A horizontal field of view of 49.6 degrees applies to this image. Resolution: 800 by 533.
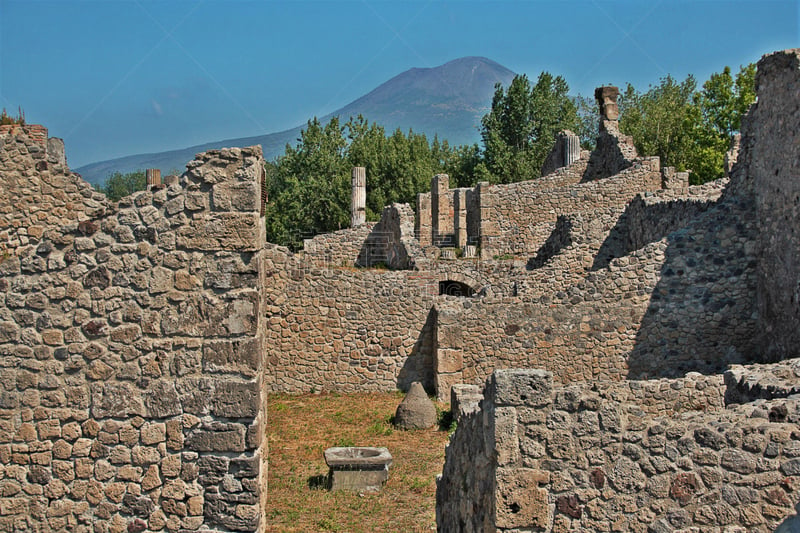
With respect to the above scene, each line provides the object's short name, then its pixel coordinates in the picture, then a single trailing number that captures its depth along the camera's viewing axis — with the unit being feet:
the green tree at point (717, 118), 114.93
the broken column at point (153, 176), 122.62
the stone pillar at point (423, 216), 98.37
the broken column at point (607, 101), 91.97
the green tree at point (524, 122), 154.71
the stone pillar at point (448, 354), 52.01
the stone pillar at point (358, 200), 120.26
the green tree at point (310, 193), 142.92
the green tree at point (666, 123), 126.93
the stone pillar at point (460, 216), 88.07
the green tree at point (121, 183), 325.85
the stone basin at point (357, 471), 36.99
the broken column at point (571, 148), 103.35
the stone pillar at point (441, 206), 95.91
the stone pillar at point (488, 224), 81.25
